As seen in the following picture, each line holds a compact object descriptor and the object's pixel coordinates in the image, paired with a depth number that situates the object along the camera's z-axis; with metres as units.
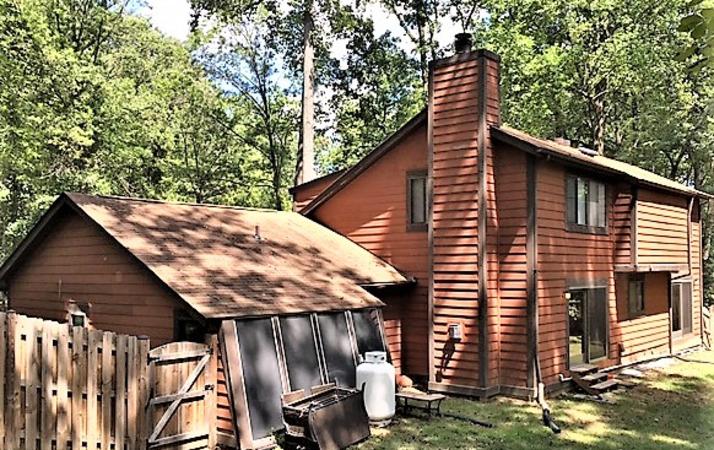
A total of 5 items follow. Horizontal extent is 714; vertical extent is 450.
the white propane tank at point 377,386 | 9.04
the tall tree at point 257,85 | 23.70
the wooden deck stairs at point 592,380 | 10.93
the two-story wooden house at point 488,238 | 10.67
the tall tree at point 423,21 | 26.00
